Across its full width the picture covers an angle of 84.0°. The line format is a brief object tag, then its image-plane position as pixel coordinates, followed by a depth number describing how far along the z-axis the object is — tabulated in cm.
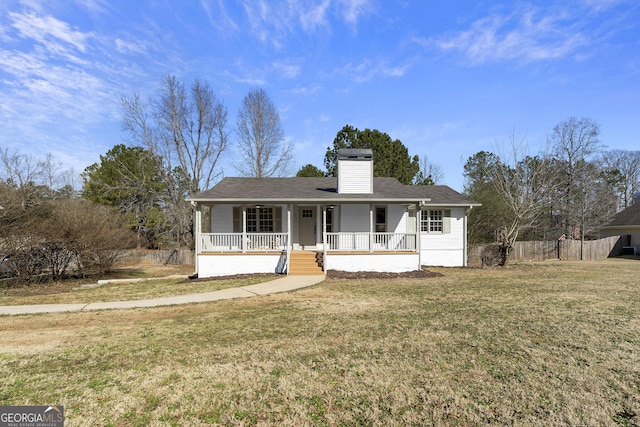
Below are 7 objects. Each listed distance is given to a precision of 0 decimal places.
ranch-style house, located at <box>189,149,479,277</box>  1469
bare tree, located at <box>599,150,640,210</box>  4084
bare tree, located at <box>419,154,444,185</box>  3947
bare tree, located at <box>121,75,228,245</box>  2567
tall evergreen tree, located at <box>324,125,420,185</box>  2748
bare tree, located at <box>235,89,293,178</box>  2978
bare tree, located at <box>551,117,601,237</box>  2722
